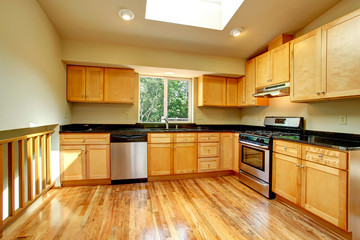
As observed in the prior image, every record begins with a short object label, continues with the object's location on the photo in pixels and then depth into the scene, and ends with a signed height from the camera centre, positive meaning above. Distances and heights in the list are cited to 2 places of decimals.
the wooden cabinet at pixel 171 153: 3.02 -0.64
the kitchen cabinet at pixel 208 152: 3.23 -0.64
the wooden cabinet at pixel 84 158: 2.70 -0.65
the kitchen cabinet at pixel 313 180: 1.63 -0.69
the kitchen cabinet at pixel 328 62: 1.79 +0.70
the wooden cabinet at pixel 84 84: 2.93 +0.60
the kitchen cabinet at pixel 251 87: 3.26 +0.64
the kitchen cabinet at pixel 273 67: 2.58 +0.87
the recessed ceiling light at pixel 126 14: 2.29 +1.43
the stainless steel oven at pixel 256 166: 2.45 -0.76
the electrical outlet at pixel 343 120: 2.14 -0.01
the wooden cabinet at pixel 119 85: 3.06 +0.60
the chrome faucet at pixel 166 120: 3.47 -0.04
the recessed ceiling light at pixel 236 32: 2.74 +1.43
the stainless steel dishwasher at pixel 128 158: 2.84 -0.68
